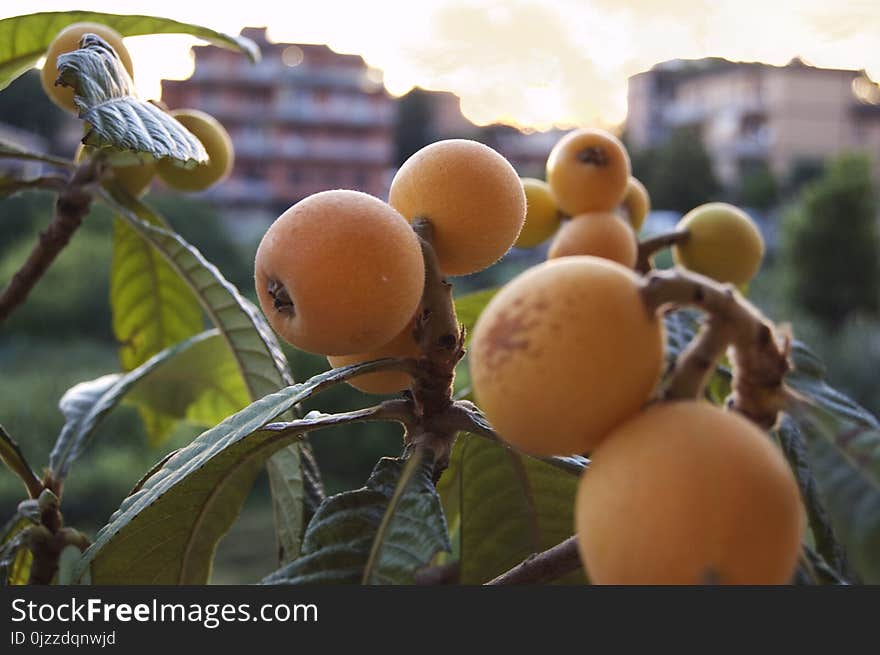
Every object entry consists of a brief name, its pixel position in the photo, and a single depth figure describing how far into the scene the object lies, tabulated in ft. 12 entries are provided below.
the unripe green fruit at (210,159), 1.23
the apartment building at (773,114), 79.20
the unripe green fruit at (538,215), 1.28
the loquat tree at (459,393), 0.44
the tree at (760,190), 64.22
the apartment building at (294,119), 74.77
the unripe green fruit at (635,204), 1.34
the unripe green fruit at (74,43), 1.04
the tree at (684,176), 56.05
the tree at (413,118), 89.10
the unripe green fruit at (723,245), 1.19
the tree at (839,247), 32.27
